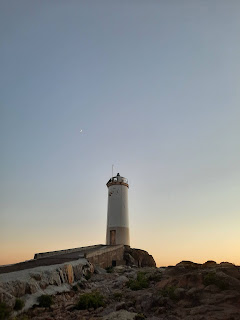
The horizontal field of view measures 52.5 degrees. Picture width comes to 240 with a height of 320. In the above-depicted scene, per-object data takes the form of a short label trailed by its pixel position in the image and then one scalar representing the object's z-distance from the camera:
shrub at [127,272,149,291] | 12.96
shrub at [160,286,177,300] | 10.20
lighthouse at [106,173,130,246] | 34.91
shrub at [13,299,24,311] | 8.55
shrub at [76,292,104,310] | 9.96
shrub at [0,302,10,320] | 7.63
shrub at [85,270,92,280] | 16.62
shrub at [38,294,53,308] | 9.63
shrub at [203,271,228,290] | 10.29
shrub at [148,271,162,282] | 14.81
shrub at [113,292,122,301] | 11.30
